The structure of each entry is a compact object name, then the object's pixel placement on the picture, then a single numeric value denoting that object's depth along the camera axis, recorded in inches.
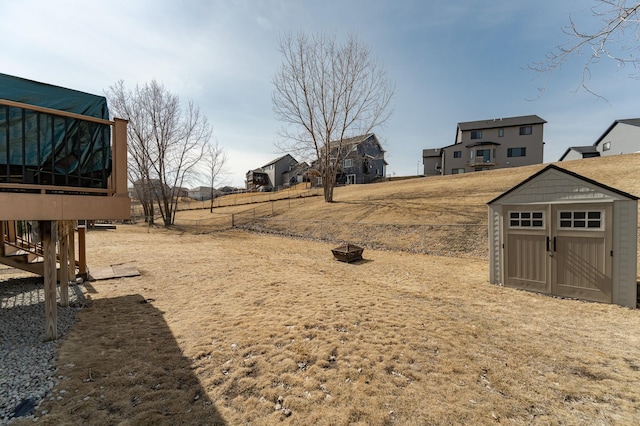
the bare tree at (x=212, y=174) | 1555.9
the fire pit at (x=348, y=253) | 418.6
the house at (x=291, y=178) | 2185.8
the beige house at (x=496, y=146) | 1493.6
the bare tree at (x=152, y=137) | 1061.8
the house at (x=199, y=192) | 3211.1
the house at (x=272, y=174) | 2359.7
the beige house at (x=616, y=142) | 1326.3
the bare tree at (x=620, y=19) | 138.9
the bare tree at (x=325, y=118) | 936.3
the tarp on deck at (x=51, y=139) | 145.8
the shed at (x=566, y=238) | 232.1
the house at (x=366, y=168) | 1708.9
